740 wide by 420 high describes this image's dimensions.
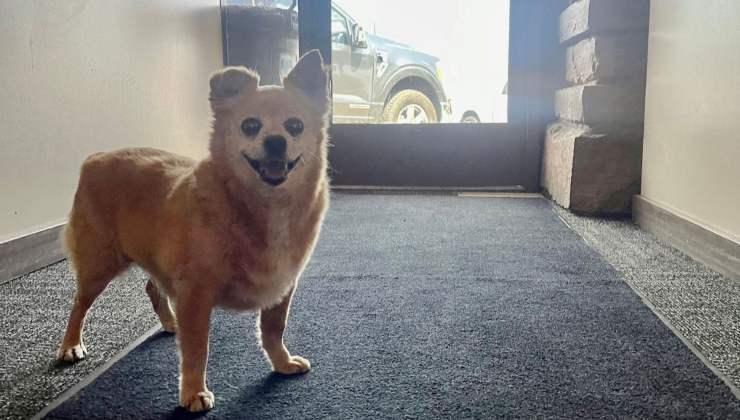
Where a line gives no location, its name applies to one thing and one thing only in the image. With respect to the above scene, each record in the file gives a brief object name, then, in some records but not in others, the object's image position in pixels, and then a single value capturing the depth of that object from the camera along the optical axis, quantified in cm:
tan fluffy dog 131
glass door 436
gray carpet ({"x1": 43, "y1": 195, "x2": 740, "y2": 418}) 129
